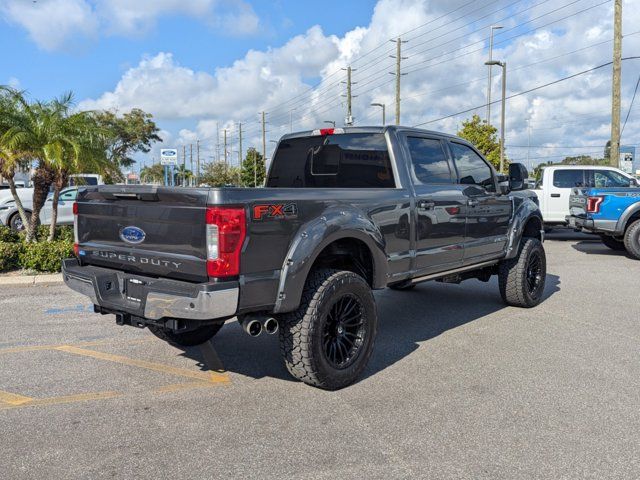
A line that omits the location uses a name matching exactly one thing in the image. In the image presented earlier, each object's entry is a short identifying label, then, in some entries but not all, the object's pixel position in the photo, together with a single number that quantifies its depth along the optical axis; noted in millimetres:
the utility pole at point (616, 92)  19203
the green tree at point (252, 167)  64500
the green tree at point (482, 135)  35156
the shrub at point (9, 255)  9266
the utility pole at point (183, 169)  83900
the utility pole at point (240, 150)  76075
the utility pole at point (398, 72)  33812
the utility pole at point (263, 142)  64938
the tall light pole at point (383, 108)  37938
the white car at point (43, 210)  16578
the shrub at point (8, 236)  11211
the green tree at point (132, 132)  44938
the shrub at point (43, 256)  9242
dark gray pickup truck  3621
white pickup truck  14555
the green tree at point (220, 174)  63450
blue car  11539
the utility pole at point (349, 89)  42625
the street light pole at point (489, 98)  36728
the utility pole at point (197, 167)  78188
